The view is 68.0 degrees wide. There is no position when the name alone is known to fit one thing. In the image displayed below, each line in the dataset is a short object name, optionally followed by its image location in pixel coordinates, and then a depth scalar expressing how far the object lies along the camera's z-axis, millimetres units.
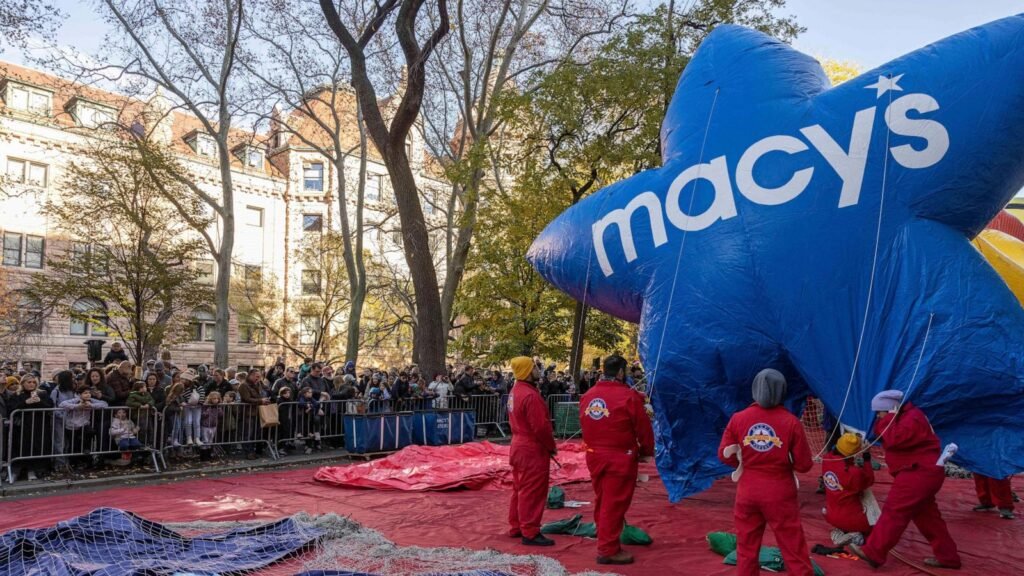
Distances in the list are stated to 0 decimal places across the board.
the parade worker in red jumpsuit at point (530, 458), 7184
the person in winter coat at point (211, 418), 12281
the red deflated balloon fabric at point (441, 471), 10477
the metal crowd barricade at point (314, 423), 13633
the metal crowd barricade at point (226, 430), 11977
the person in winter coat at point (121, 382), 11586
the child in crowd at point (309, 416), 13894
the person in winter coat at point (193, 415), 12137
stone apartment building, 31203
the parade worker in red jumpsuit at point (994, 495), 8914
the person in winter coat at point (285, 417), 13562
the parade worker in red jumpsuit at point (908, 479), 6309
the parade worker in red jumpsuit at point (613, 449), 6516
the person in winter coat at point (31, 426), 10352
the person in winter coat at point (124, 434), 11156
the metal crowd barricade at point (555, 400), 18828
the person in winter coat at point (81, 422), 10719
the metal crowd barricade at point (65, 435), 10375
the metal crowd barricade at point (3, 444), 10039
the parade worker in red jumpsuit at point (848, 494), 7012
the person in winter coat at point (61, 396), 10734
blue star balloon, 6523
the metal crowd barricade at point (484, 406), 17031
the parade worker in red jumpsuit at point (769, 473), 5324
